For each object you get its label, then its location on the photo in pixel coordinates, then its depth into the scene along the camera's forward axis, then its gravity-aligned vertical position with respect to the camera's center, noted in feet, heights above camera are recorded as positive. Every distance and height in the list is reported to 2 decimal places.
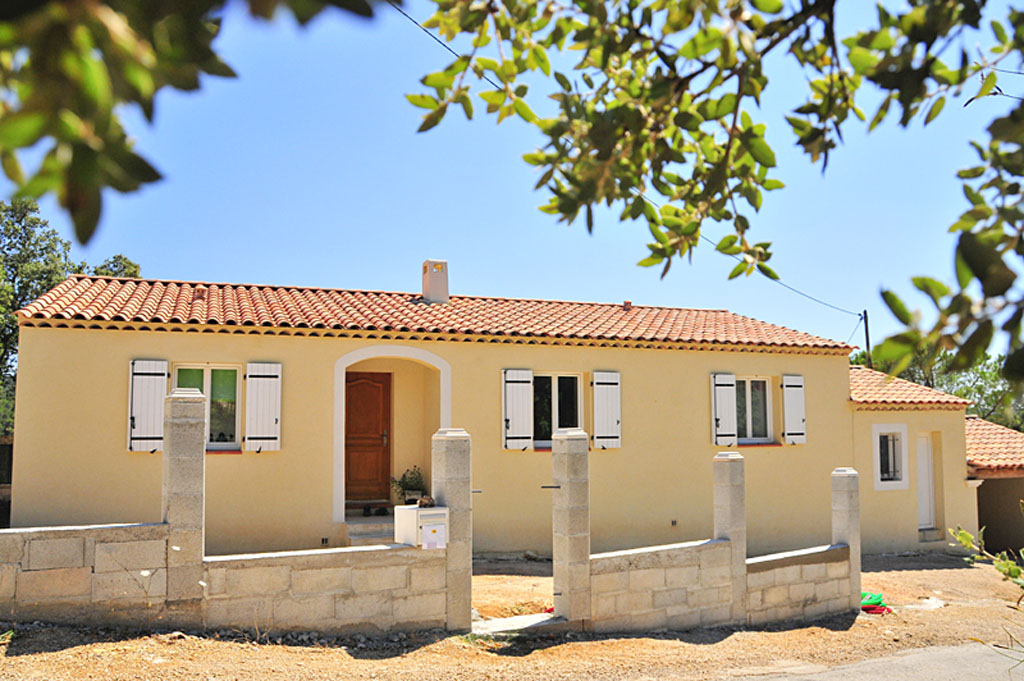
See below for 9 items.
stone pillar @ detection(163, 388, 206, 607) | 21.29 -2.35
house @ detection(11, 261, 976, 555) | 32.60 -0.35
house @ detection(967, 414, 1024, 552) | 50.42 -5.67
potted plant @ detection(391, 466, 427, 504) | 39.75 -4.12
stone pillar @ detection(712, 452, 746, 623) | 29.27 -4.07
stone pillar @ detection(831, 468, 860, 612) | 33.35 -4.83
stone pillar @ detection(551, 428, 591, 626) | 25.23 -4.01
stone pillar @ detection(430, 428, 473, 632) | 24.30 -3.18
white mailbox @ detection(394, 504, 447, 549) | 23.86 -3.64
